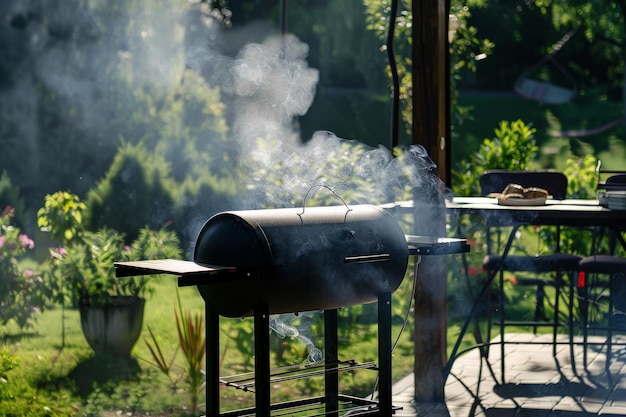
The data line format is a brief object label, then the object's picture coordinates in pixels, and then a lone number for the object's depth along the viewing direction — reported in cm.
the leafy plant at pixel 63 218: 923
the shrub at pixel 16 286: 846
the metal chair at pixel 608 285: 802
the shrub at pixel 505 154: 1124
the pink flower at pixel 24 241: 869
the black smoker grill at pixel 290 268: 501
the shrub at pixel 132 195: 1262
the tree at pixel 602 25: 3151
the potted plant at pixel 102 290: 856
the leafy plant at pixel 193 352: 761
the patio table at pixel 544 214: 687
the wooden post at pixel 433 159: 744
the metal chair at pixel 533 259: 809
